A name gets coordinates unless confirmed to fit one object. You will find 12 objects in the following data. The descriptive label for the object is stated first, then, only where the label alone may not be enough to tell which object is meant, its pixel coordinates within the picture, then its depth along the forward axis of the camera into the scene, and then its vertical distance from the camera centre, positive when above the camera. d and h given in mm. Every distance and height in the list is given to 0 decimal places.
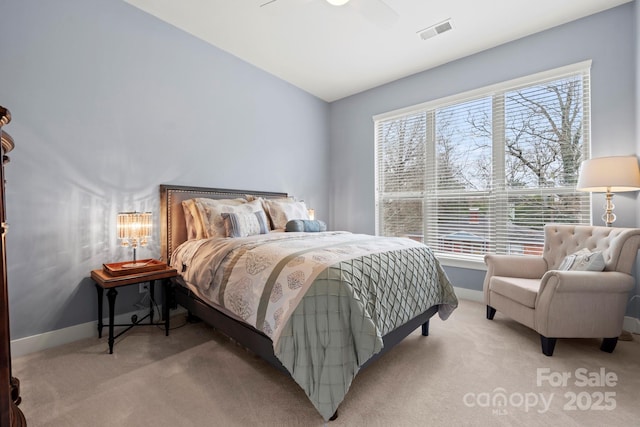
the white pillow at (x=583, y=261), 2098 -374
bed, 1410 -451
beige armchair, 1979 -621
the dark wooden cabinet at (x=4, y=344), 909 -434
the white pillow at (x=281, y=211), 3242 +55
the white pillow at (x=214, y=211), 2650 +51
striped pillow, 2605 -75
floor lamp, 2189 +307
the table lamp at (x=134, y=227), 2289 -81
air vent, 2809 +1905
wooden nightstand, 2061 -490
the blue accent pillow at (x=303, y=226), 2939 -109
